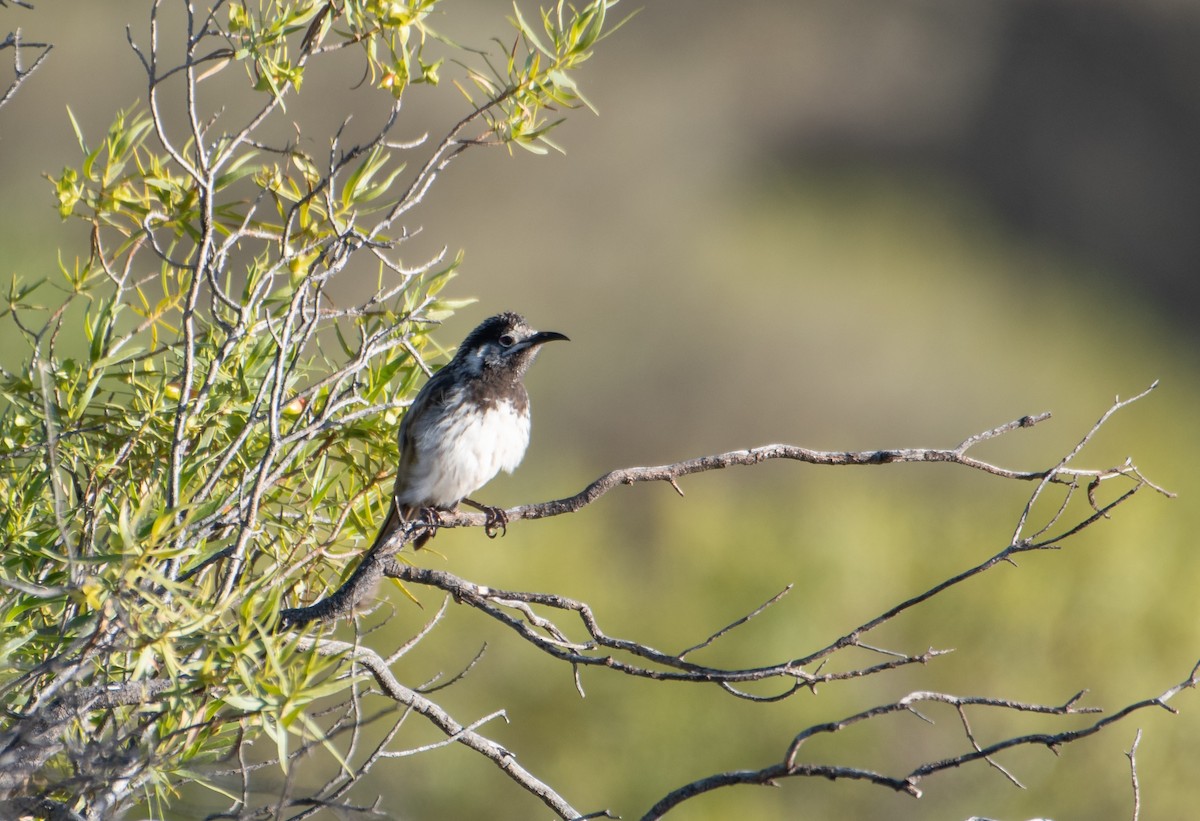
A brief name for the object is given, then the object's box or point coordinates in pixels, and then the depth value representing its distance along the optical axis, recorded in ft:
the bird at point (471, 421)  23.80
